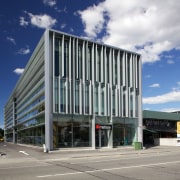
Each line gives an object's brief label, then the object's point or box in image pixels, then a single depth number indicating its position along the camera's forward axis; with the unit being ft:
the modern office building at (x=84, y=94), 68.68
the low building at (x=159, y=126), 96.98
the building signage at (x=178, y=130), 72.66
